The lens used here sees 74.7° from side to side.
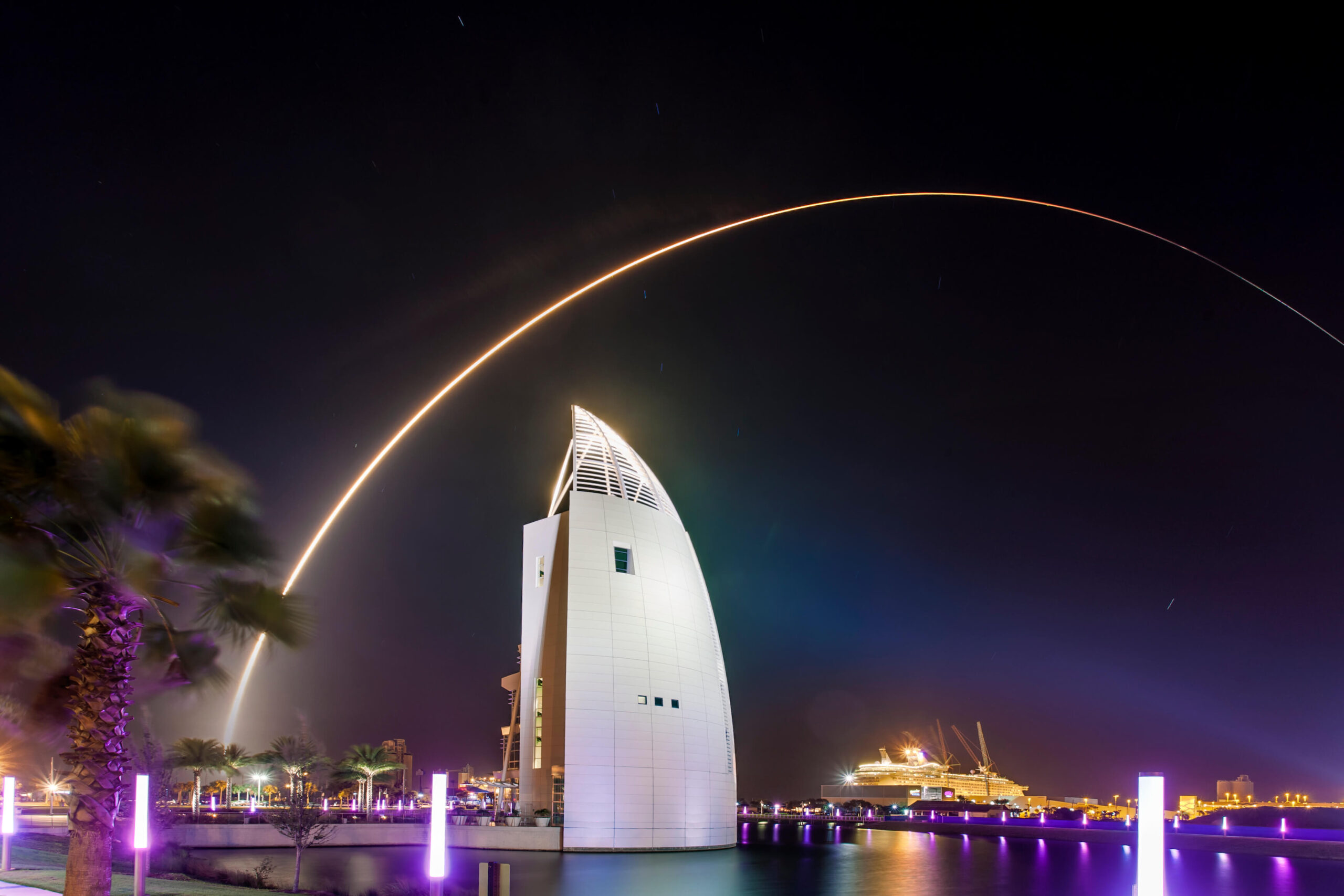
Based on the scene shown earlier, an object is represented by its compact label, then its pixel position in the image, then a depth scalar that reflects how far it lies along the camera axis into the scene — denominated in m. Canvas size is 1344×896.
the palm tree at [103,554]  11.87
